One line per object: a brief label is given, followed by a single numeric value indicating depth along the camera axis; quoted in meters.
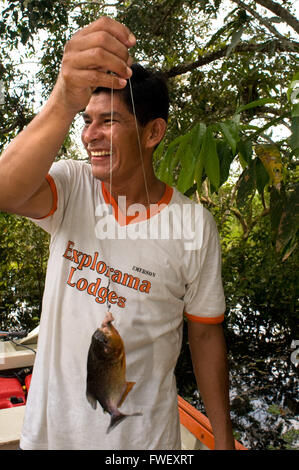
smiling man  1.14
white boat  2.00
